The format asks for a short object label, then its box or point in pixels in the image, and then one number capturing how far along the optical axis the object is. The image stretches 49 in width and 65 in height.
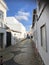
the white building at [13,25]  7.41
